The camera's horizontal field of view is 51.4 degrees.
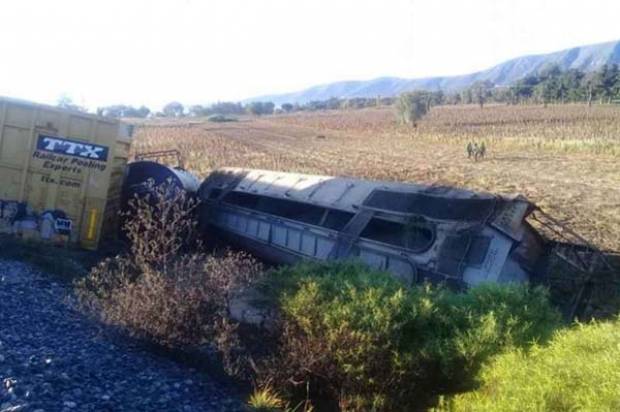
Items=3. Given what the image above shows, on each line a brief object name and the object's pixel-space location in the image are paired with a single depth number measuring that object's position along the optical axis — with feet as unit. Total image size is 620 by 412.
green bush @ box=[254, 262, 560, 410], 19.11
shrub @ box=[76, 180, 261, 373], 23.58
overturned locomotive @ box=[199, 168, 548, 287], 28.76
